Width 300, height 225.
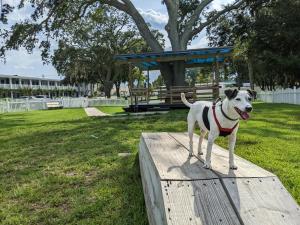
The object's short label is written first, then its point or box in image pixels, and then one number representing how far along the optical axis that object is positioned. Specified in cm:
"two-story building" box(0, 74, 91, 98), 5417
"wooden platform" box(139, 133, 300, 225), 171
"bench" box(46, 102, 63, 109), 2090
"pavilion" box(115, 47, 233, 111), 1124
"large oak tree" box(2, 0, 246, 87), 1297
